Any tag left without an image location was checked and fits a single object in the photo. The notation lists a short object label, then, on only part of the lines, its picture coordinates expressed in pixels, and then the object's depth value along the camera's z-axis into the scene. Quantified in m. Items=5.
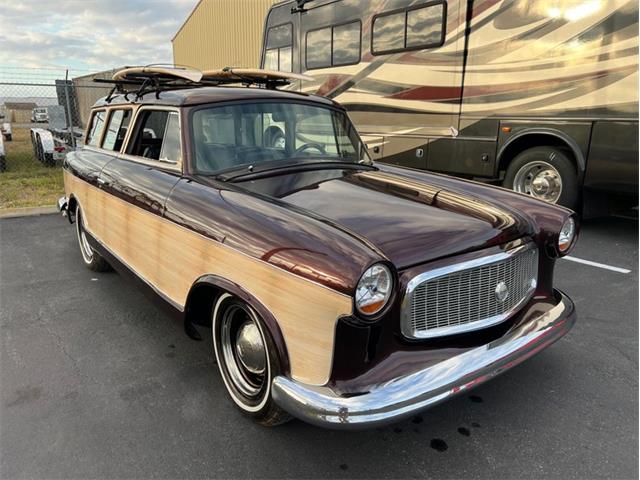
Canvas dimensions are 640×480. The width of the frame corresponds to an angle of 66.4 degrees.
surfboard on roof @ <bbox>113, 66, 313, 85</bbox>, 3.86
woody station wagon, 2.04
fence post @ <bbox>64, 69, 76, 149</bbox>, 9.14
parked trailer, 11.22
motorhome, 5.54
